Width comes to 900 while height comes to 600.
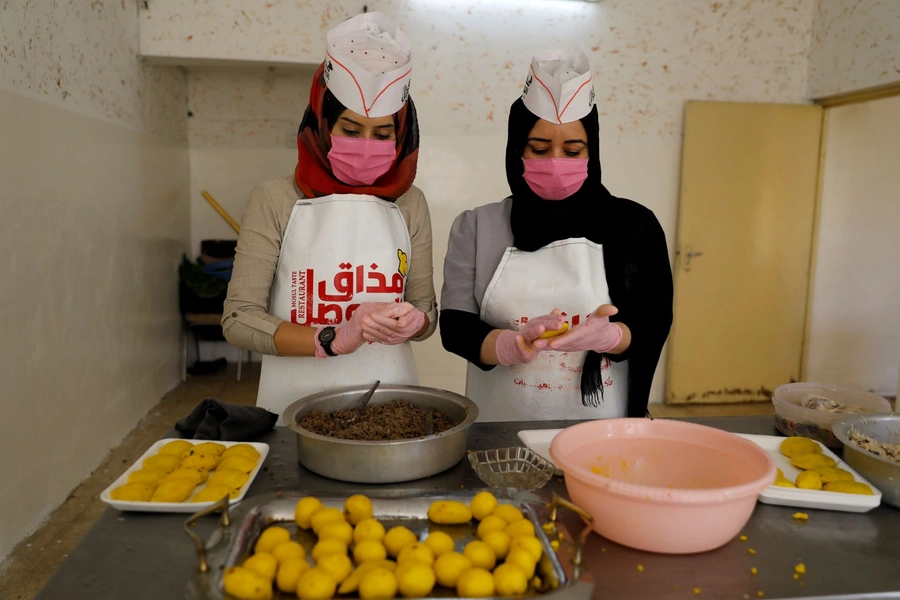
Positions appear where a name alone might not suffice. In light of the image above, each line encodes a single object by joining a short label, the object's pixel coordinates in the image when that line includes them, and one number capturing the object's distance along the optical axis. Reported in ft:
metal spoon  4.77
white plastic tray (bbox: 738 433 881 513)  3.84
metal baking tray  2.94
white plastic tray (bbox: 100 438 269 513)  3.65
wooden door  14.38
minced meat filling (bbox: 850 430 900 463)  4.23
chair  16.52
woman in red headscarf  5.50
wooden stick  17.40
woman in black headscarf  5.68
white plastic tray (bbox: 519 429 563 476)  4.62
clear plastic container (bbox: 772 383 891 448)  4.96
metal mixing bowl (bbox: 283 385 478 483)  4.00
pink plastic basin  3.24
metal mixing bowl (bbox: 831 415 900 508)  3.97
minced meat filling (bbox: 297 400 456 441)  4.39
